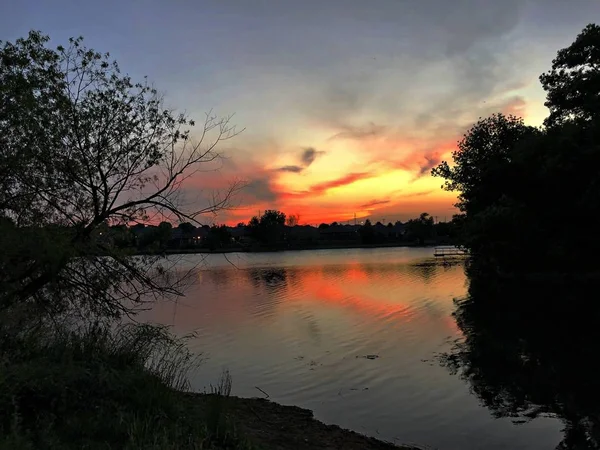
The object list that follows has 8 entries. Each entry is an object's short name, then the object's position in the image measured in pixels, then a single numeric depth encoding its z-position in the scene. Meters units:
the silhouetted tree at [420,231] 168.50
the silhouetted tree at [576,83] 34.16
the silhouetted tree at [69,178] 9.27
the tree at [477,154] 46.00
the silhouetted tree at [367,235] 166.00
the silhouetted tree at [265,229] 151.12
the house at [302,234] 170.12
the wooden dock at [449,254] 86.12
